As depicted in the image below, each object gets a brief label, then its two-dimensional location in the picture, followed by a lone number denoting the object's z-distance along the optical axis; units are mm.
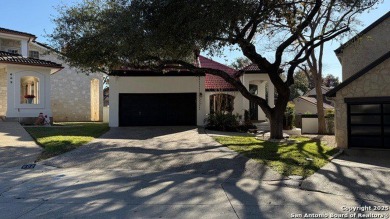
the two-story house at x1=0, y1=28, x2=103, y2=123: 20875
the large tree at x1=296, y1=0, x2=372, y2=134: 14077
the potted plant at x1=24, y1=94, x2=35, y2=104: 21797
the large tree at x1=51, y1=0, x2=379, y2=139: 10617
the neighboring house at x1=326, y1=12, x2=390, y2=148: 13484
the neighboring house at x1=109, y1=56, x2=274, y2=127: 21953
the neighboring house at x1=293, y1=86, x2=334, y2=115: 39669
